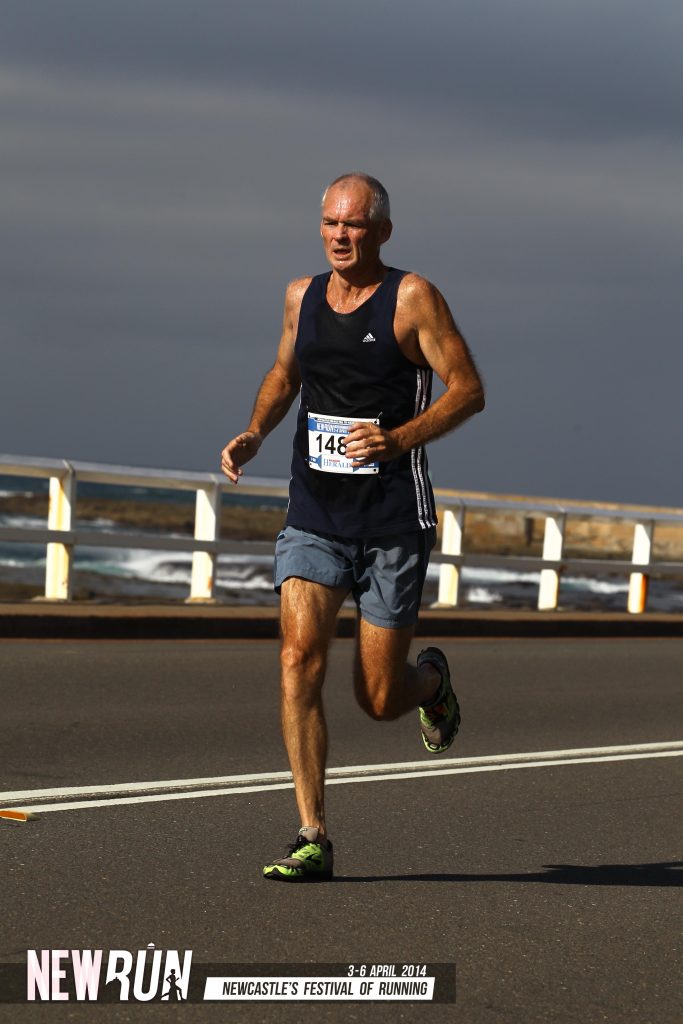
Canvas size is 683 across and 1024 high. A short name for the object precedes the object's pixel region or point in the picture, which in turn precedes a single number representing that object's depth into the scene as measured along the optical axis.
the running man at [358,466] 11.73
